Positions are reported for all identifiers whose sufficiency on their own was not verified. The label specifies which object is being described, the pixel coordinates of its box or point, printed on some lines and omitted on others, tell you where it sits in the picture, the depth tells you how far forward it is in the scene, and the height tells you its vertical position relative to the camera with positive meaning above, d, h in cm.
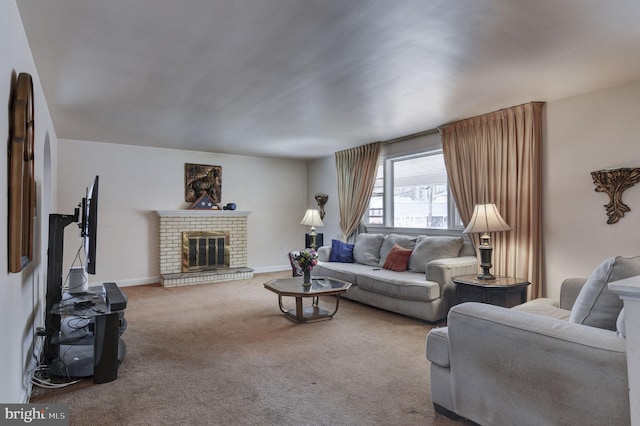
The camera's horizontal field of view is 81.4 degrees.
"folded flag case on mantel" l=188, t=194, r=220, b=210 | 665 +23
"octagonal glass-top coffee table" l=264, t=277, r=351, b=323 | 386 -79
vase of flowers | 418 -52
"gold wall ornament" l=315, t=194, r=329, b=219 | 723 +32
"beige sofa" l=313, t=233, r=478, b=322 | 397 -71
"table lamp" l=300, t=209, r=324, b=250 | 631 -5
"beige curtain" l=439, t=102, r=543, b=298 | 395 +44
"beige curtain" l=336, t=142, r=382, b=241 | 606 +60
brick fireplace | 636 -53
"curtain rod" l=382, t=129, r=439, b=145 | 520 +117
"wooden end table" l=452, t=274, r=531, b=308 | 359 -74
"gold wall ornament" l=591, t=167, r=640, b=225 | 331 +28
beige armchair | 148 -67
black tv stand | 264 -95
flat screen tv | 278 -9
